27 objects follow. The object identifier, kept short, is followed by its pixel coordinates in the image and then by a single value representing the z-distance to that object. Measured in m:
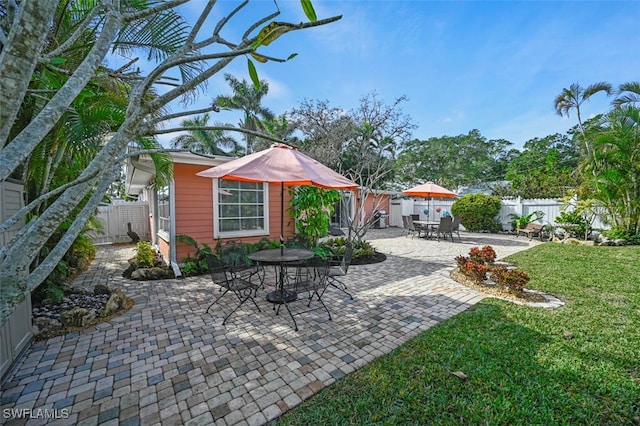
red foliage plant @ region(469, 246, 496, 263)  5.94
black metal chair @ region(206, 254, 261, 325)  3.79
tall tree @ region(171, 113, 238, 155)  21.69
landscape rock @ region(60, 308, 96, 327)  3.45
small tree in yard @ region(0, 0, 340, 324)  0.91
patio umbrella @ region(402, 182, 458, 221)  10.83
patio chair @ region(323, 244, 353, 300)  4.42
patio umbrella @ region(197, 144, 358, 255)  3.67
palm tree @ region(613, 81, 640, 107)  8.95
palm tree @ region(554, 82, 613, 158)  12.49
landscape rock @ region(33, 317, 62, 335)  3.26
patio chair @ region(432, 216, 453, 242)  10.50
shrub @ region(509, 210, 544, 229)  12.18
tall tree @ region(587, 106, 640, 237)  8.42
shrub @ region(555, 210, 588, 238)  9.99
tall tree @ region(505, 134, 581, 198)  15.12
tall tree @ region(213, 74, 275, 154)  20.09
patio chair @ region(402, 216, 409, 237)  12.13
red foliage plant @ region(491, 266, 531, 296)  4.47
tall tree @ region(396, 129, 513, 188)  27.44
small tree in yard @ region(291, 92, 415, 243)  9.91
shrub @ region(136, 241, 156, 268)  6.22
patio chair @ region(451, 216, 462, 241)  10.68
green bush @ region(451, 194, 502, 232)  13.27
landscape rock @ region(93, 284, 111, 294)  4.61
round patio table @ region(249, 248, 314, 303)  3.90
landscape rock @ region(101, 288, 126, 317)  3.82
